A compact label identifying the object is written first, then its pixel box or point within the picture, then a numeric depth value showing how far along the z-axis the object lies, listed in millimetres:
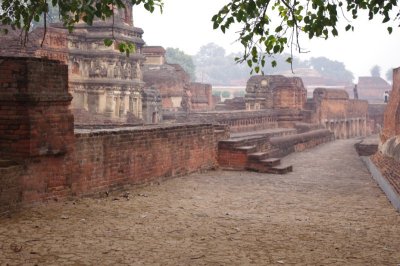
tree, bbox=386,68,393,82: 132025
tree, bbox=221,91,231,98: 78150
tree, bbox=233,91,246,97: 78500
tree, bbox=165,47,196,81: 71688
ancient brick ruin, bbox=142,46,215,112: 33812
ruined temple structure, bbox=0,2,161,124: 21859
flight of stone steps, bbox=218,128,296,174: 10766
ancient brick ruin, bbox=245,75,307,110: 27312
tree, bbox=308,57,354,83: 131288
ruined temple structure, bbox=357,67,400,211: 8209
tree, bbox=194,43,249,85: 127438
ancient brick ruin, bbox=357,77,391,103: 77375
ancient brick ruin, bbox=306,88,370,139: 30341
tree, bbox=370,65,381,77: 142625
